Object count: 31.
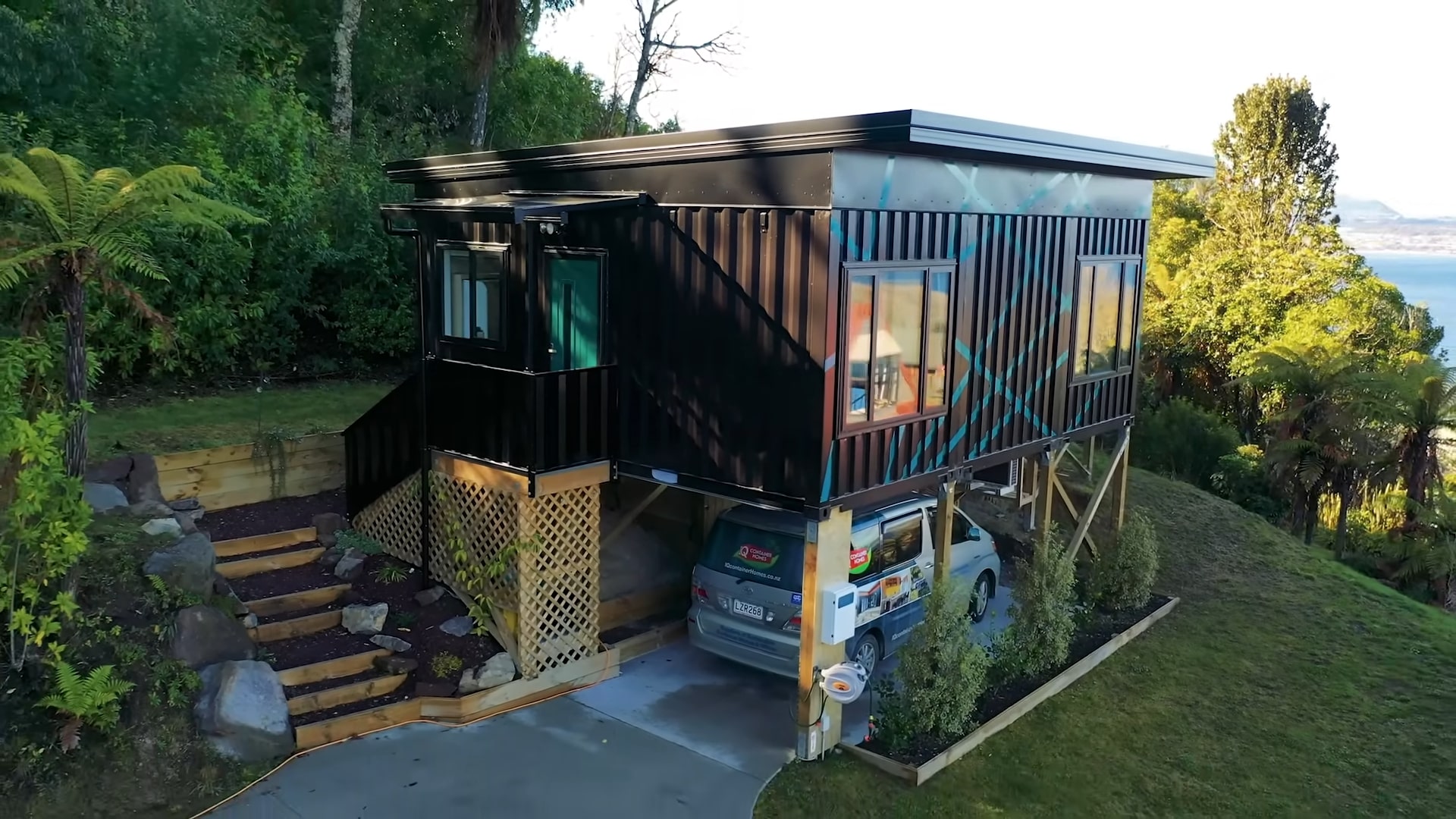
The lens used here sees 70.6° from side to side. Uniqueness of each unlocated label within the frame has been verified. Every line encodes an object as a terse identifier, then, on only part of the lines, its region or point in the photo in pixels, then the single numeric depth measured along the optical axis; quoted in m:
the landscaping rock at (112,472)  9.89
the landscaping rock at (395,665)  8.91
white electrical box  8.13
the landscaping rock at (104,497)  9.32
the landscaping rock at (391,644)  9.16
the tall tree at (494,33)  18.44
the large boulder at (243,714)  7.65
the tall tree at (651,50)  26.67
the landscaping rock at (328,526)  10.77
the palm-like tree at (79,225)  7.24
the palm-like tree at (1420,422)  17.67
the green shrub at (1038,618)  9.79
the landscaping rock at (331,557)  10.47
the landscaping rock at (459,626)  9.50
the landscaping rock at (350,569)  10.18
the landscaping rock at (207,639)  8.00
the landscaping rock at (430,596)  9.94
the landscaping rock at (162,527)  8.87
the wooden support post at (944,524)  9.62
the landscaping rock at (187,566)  8.27
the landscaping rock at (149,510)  9.34
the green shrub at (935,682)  8.34
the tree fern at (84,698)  7.07
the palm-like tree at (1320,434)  19.12
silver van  9.24
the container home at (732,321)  8.02
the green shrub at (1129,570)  11.90
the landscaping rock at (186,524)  9.34
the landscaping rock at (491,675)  8.87
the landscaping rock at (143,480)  10.07
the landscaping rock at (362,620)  9.40
